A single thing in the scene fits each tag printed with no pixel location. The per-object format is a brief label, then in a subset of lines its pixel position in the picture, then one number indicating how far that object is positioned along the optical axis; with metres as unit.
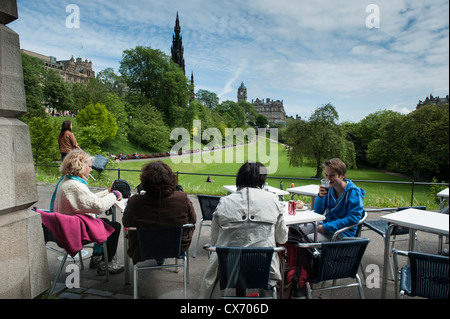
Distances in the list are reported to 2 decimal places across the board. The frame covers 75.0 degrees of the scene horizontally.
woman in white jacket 2.47
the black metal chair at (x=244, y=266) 2.29
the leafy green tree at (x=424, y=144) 26.23
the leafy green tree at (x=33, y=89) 34.56
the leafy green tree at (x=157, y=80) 45.09
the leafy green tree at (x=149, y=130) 40.91
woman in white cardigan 3.22
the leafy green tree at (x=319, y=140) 28.89
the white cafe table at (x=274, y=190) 4.86
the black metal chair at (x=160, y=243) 2.92
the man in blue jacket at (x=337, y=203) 3.38
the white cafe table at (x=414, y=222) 2.80
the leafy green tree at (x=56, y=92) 43.22
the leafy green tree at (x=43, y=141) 21.19
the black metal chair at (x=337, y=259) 2.48
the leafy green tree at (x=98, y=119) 32.81
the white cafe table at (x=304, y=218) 3.26
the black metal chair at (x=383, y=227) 3.94
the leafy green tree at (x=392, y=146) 34.55
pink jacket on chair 3.10
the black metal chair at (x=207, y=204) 4.36
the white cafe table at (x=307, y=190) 4.75
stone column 2.86
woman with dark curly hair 2.99
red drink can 3.52
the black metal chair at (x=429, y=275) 2.10
